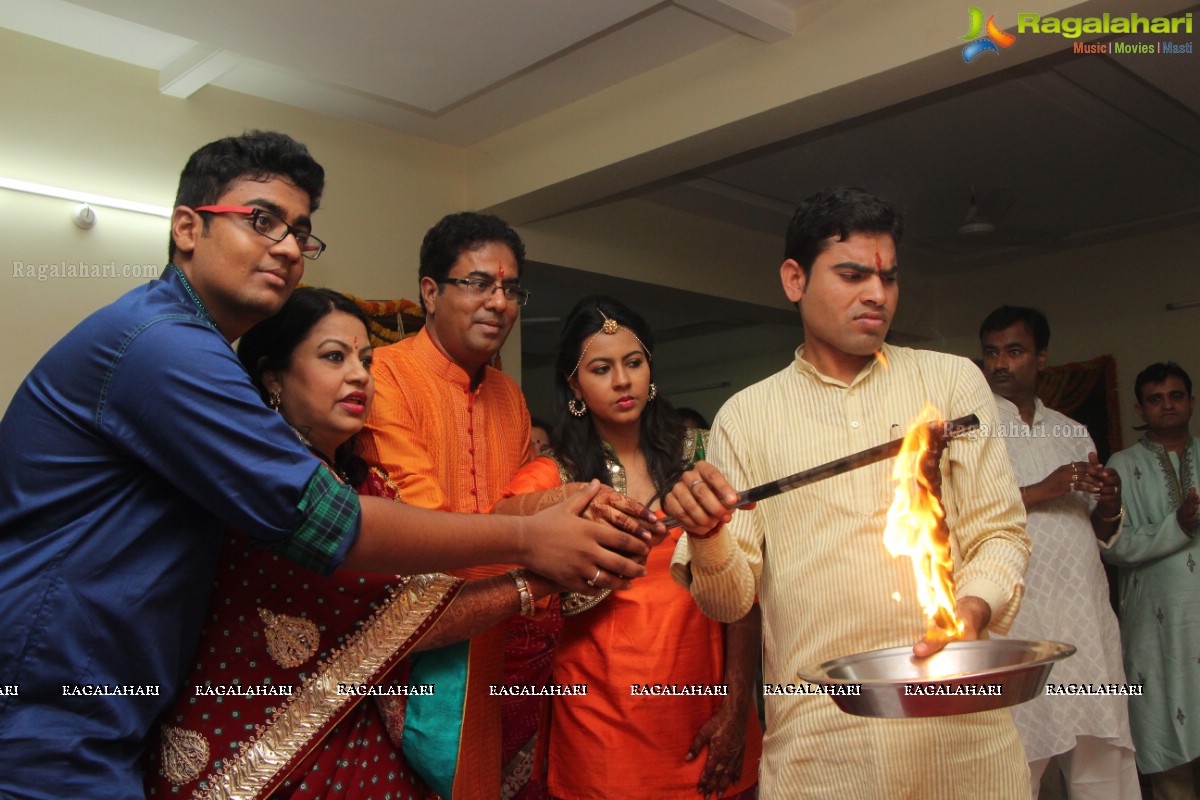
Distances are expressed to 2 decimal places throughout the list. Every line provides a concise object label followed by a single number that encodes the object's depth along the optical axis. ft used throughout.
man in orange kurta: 9.20
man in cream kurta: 6.05
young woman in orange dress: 8.43
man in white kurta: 11.82
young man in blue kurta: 4.86
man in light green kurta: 13.80
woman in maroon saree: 5.71
